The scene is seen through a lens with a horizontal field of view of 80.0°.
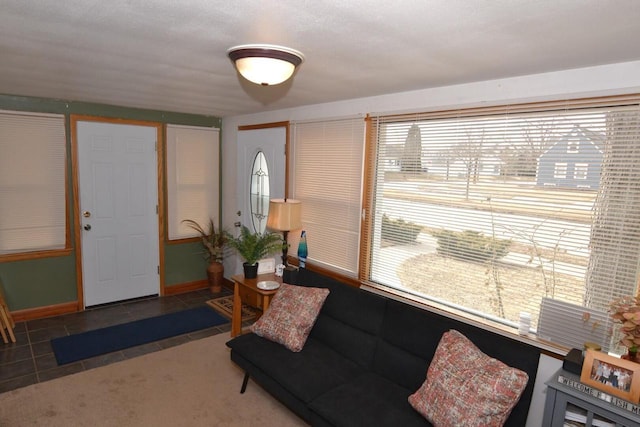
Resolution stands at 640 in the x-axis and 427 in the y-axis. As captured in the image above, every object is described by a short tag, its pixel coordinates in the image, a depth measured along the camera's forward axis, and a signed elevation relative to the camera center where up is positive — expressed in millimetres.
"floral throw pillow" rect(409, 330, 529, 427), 1812 -1026
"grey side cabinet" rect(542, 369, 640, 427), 1696 -1031
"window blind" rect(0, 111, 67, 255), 3774 -211
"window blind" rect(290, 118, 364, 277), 3385 -116
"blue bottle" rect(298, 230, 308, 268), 3750 -764
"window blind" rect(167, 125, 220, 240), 4789 -113
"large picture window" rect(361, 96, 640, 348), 2045 -151
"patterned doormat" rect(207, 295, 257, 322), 4301 -1633
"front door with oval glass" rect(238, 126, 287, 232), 4242 +5
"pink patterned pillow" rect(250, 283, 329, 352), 2740 -1063
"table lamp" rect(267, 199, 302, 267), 3668 -419
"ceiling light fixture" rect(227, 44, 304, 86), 1892 +553
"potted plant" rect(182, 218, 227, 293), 5070 -1064
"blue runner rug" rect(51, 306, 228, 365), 3404 -1657
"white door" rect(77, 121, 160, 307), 4238 -523
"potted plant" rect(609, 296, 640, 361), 1760 -620
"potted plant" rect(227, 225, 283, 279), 3572 -749
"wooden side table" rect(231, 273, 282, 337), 3480 -1121
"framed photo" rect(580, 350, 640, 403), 1723 -878
